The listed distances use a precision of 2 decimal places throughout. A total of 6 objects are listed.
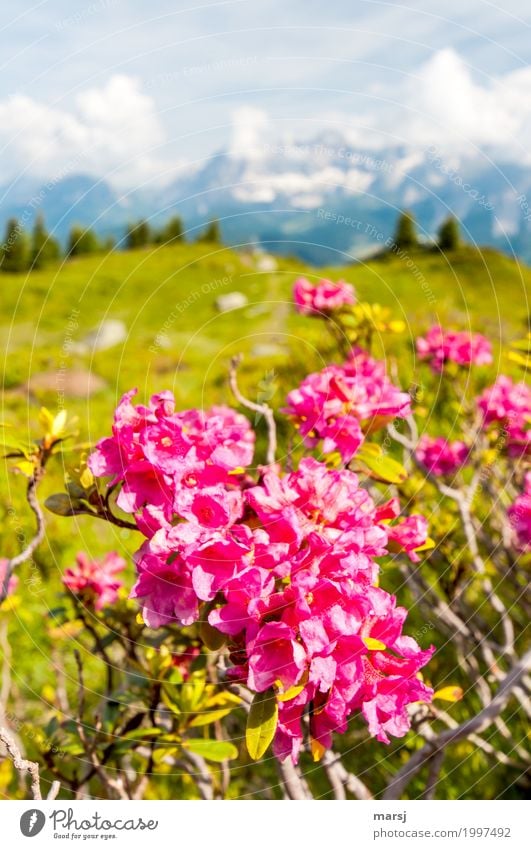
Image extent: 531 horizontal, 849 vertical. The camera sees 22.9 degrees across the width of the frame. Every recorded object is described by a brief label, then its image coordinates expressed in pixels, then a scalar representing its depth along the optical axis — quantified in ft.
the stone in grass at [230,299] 20.76
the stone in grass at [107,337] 21.15
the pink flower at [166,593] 2.13
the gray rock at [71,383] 12.30
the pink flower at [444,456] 3.44
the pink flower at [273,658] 2.06
